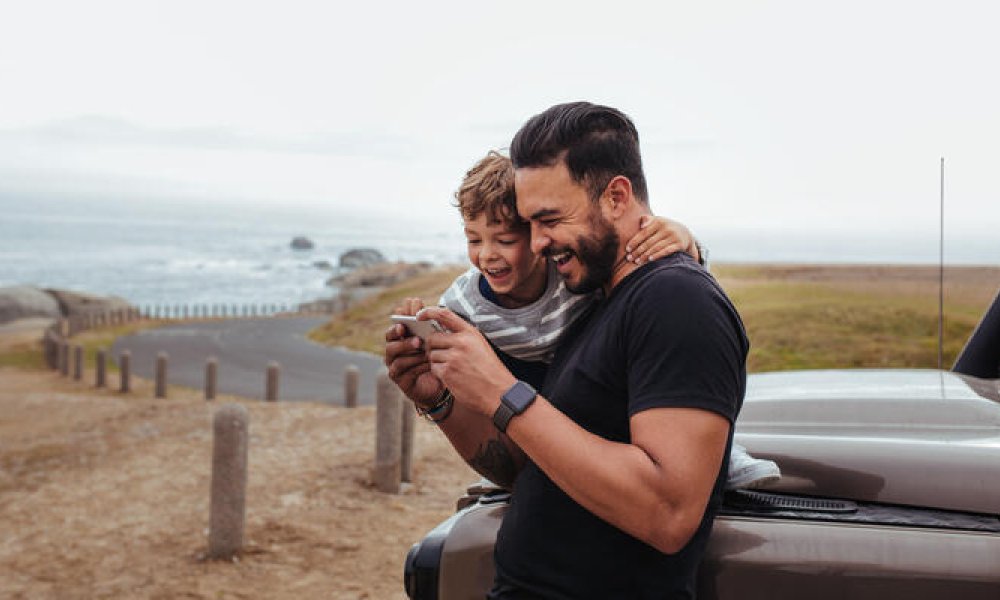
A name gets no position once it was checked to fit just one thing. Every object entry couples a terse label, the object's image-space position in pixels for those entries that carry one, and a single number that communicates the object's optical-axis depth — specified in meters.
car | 2.07
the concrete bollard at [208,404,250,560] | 6.62
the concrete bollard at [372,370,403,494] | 8.32
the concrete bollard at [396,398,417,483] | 9.11
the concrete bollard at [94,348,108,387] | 20.09
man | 1.74
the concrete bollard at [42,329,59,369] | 24.72
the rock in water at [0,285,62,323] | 44.88
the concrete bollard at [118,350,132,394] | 19.19
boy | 2.36
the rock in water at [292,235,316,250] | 184.88
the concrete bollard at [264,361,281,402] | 16.88
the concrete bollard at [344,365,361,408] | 15.60
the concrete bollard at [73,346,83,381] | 21.89
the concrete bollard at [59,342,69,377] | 22.88
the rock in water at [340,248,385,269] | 128.75
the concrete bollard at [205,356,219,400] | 17.52
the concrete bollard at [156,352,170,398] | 18.06
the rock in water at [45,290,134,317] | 47.22
